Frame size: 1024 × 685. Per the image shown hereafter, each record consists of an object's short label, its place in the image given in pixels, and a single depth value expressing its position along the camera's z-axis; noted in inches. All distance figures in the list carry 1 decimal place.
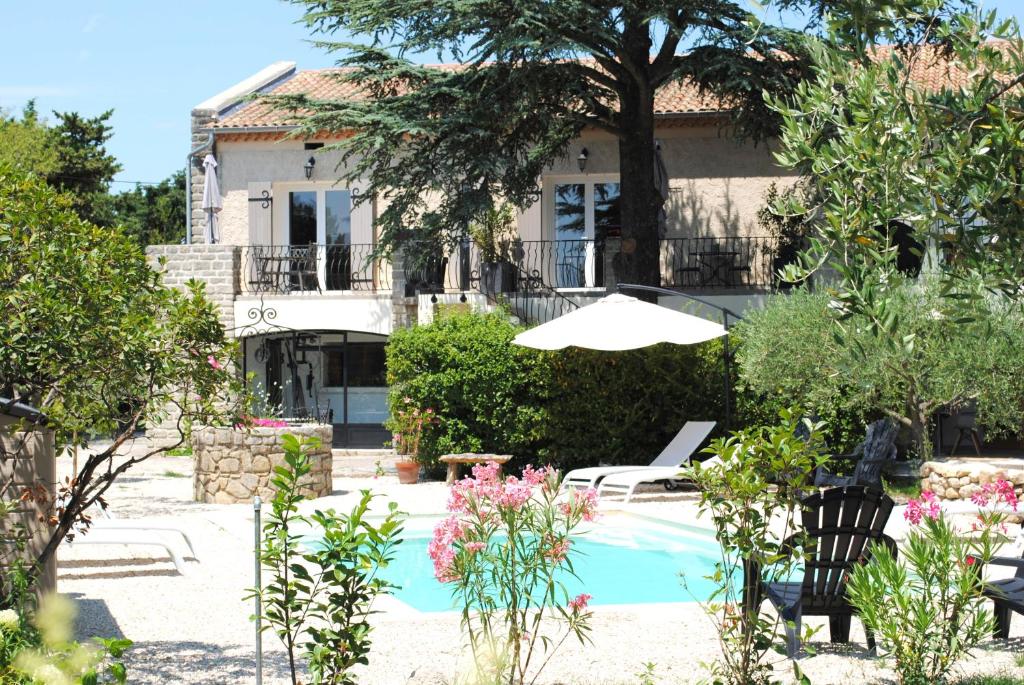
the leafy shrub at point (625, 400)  689.0
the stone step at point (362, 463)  763.4
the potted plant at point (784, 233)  869.8
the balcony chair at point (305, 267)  921.5
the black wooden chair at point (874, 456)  607.2
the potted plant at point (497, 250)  864.3
